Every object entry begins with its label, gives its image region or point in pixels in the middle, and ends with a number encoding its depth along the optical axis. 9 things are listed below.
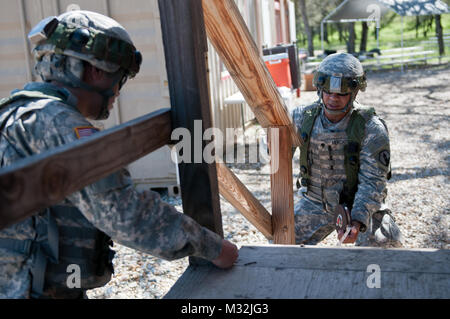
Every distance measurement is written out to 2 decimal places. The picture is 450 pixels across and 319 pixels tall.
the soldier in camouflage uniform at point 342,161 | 3.23
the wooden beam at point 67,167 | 1.08
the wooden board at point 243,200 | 2.66
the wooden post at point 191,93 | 1.72
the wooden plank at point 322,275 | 1.65
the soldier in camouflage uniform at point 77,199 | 1.51
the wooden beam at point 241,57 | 2.05
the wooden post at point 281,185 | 2.96
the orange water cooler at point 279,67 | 9.22
